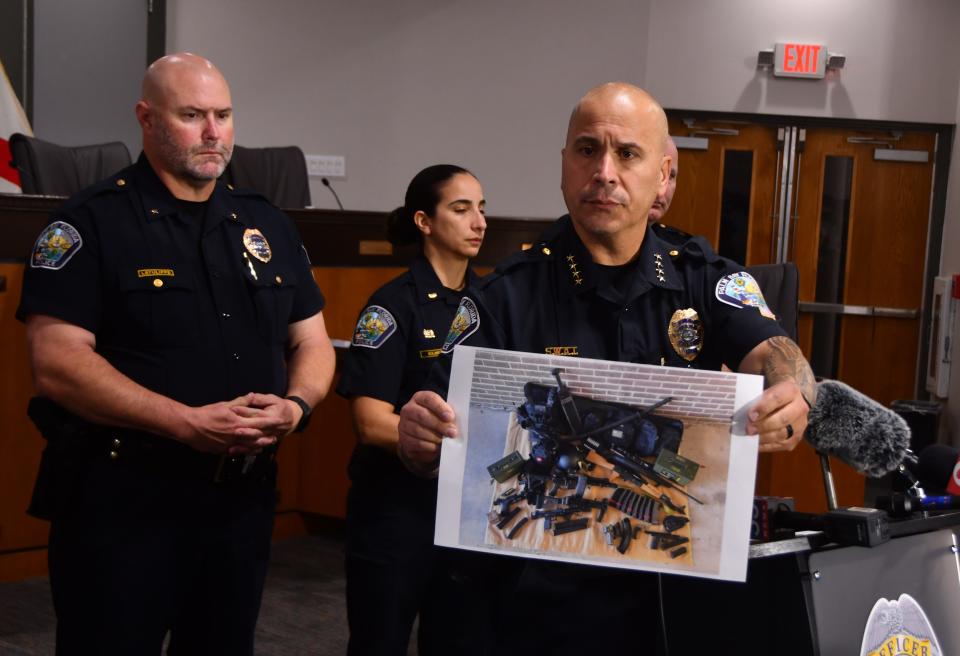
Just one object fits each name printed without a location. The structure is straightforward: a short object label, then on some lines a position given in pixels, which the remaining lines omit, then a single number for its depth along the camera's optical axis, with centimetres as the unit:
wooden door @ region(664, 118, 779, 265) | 736
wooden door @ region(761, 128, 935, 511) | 735
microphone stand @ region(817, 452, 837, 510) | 175
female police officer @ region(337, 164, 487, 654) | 211
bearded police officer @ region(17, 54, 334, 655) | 185
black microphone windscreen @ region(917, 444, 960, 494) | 201
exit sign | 713
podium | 145
